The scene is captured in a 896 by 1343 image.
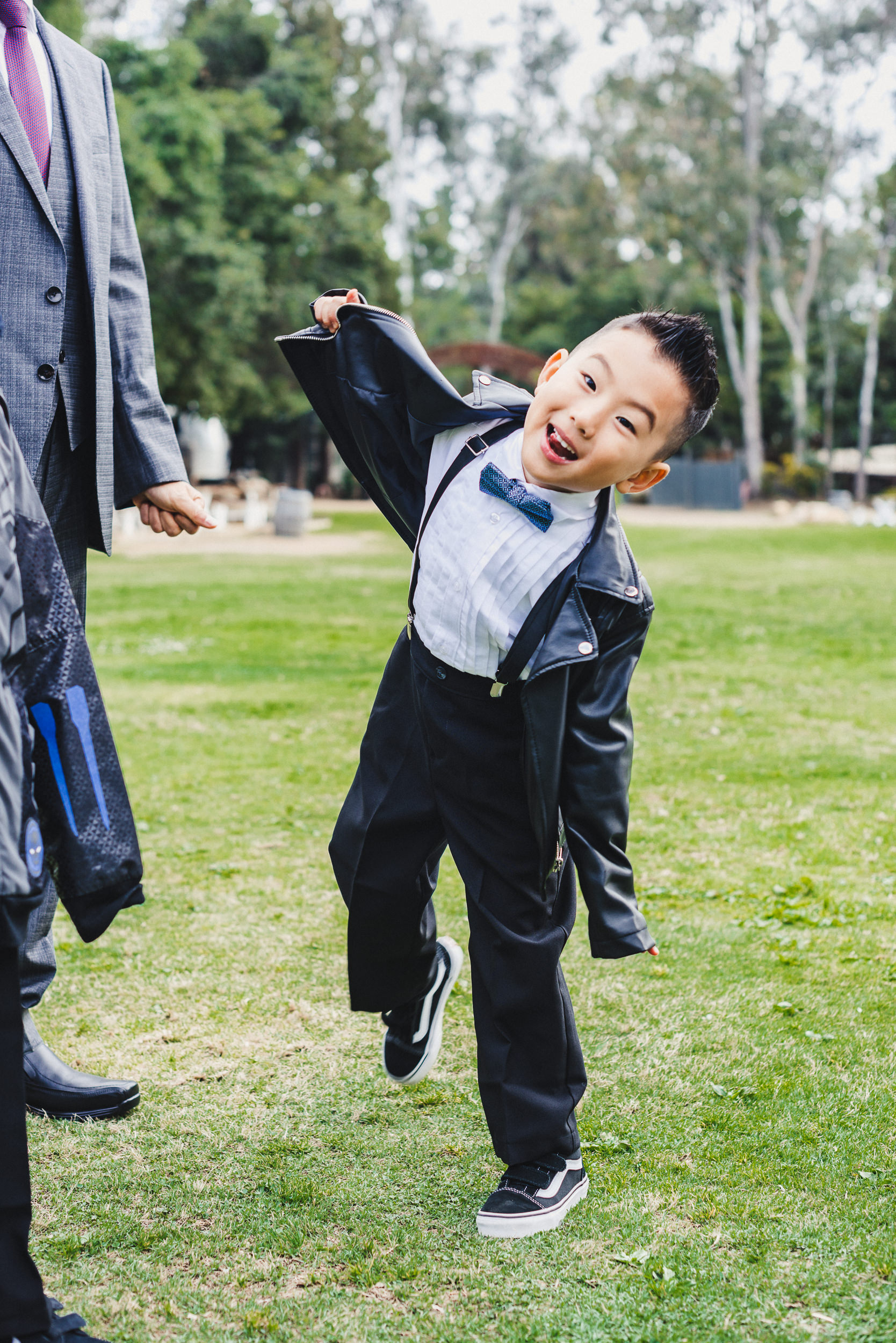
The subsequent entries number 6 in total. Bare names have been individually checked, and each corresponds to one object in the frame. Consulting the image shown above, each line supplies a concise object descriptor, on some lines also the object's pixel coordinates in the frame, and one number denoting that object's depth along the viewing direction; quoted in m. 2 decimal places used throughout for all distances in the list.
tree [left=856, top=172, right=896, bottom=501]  39.09
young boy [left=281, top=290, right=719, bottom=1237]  2.19
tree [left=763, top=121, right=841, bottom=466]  35.34
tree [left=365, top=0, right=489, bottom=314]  35.28
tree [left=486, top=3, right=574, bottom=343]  38.00
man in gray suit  2.43
